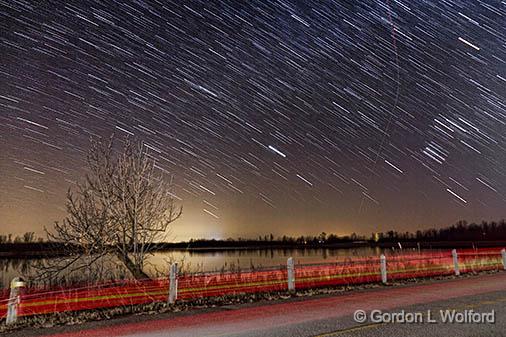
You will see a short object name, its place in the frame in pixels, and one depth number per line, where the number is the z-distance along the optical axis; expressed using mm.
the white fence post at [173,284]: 12757
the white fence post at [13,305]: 10336
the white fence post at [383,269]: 17547
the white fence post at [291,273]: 15309
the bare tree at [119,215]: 17234
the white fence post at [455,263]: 20670
